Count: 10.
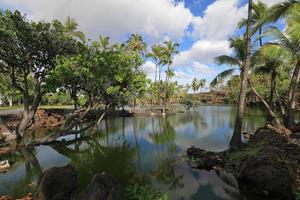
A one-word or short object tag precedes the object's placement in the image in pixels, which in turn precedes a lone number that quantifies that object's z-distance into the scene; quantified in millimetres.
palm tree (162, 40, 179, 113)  42125
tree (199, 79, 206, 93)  110025
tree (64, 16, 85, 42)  34219
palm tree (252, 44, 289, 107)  14266
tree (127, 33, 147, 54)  45125
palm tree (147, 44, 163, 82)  42375
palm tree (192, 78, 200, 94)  107312
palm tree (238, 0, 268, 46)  19125
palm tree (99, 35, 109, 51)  41775
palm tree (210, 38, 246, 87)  18406
